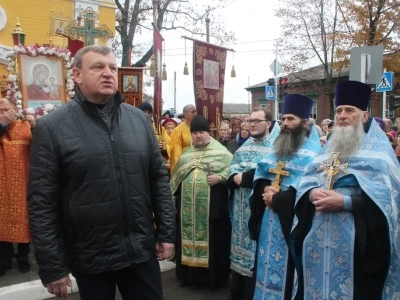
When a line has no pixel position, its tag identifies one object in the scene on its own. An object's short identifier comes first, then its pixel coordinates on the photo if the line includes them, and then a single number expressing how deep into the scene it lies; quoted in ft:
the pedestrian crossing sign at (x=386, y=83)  29.96
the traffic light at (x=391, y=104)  54.19
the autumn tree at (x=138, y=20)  60.80
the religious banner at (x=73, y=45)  19.56
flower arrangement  15.29
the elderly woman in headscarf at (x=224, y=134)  25.61
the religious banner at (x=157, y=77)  18.95
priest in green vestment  15.30
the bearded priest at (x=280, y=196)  11.56
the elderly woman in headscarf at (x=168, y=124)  24.59
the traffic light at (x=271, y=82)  59.96
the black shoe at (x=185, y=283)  15.72
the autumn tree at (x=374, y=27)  63.57
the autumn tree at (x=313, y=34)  69.05
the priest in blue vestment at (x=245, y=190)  13.71
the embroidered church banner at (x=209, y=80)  19.26
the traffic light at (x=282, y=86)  56.03
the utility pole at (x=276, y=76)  52.14
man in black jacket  7.20
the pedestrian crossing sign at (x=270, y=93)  49.47
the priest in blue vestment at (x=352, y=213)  9.39
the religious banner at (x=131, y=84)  21.23
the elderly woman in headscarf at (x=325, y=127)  31.97
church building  41.78
